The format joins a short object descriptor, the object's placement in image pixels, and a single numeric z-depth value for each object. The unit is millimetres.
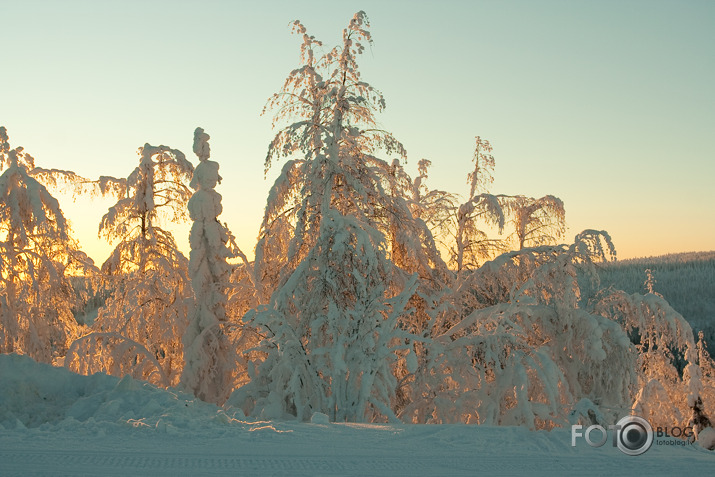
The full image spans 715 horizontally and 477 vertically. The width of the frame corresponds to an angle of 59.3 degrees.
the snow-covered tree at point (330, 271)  10703
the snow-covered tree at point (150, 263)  16516
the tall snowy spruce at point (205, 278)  14656
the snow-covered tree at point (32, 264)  14789
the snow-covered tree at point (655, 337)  12961
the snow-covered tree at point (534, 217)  18219
